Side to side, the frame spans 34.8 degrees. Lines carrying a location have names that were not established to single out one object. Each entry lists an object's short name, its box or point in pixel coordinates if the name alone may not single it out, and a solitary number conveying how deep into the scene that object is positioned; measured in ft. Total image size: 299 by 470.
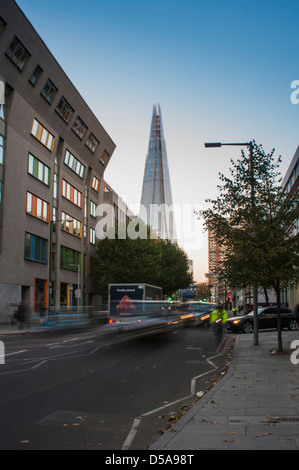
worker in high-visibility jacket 69.87
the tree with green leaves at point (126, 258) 175.61
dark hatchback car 96.58
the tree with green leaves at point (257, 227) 54.29
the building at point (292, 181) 154.10
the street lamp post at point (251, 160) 62.70
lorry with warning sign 83.35
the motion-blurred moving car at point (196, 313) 106.69
